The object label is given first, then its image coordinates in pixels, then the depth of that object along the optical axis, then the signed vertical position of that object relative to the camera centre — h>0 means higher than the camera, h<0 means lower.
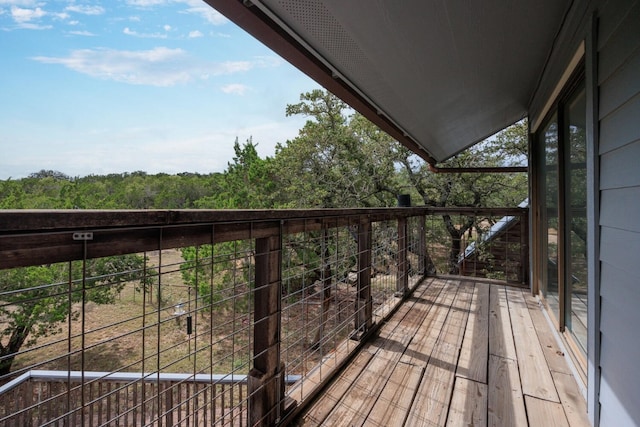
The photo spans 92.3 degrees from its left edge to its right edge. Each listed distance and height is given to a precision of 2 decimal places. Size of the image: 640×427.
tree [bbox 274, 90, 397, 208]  8.43 +1.50
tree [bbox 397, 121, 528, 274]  7.81 +0.93
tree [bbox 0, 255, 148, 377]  6.53 -2.06
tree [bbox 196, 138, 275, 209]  9.19 +0.99
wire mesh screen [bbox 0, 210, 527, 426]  0.82 -0.62
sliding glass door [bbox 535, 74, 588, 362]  1.65 +0.01
